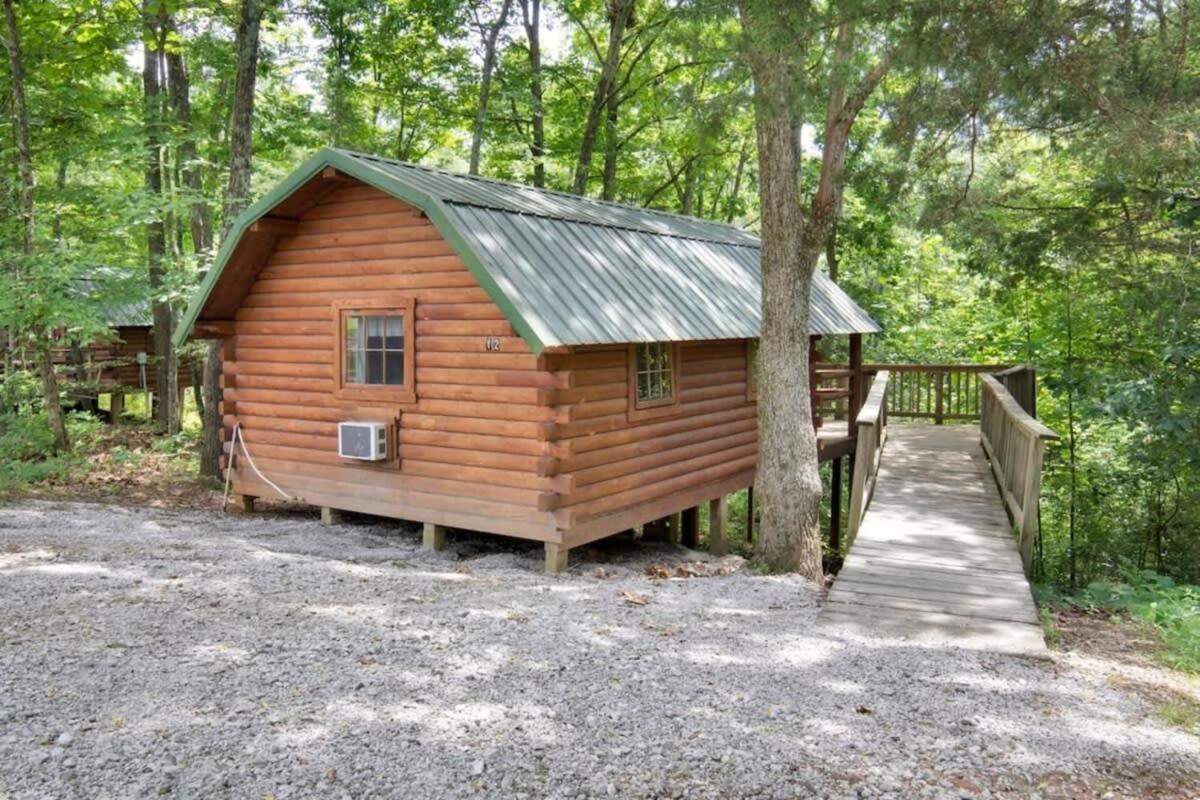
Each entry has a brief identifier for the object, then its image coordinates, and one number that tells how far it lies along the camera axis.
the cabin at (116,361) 20.08
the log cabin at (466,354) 8.70
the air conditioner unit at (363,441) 9.59
